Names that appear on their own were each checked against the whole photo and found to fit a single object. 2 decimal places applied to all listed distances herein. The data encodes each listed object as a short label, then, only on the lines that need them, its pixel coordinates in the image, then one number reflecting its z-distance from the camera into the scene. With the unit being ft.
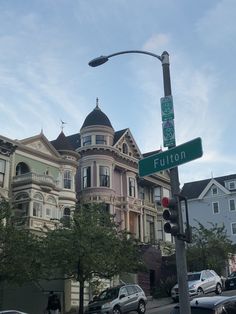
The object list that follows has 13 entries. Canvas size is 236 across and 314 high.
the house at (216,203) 156.28
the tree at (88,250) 60.94
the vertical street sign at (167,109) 26.72
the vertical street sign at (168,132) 26.27
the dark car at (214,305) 25.93
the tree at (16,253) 54.91
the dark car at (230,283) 82.30
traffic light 23.92
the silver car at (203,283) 69.70
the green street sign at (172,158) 24.38
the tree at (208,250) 97.67
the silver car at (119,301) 56.70
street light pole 23.11
